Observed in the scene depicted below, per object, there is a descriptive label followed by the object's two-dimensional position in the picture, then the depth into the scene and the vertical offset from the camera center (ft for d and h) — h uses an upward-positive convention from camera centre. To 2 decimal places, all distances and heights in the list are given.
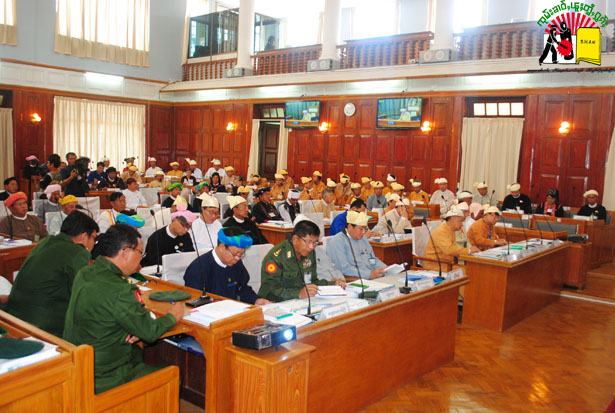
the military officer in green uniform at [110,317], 7.47 -2.43
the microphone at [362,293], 11.21 -2.90
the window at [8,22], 42.70 +10.41
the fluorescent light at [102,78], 49.47 +7.12
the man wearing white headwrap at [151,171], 48.44 -1.78
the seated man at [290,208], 26.99 -2.71
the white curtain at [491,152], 34.88 +1.01
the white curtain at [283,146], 46.96 +1.07
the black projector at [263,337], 7.69 -2.73
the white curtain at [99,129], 47.78 +2.04
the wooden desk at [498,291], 16.61 -4.16
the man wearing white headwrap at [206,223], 17.90 -2.48
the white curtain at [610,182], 31.19 -0.67
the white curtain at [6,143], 43.91 +0.26
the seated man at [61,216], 19.24 -2.56
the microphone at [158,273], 12.95 -3.07
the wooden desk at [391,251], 20.53 -3.78
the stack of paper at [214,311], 8.46 -2.66
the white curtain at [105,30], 46.96 +11.57
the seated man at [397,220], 23.66 -2.68
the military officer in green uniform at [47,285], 9.28 -2.49
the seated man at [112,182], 36.42 -2.22
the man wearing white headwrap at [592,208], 28.76 -2.14
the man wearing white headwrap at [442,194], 34.29 -2.22
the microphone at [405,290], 11.89 -2.95
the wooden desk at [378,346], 9.47 -3.98
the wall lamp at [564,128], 32.68 +2.63
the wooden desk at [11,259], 15.19 -3.36
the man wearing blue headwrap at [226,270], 10.93 -2.63
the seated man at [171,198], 25.51 -2.26
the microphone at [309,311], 9.59 -2.88
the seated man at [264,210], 25.20 -2.64
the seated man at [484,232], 20.53 -2.67
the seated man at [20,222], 18.13 -2.69
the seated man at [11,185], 23.68 -1.80
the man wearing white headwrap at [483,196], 33.12 -2.01
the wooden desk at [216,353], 8.18 -3.17
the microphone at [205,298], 9.53 -2.69
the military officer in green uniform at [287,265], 11.76 -2.51
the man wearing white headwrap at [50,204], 22.81 -2.47
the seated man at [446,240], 18.67 -2.80
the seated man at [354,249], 15.46 -2.75
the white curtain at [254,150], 48.39 +0.61
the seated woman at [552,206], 29.20 -2.18
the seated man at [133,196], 30.08 -2.68
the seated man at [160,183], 38.91 -2.32
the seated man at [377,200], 31.62 -2.38
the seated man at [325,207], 29.85 -2.82
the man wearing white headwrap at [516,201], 31.55 -2.07
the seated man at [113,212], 19.36 -2.39
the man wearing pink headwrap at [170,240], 15.34 -2.66
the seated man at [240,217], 18.84 -2.29
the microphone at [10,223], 17.42 -2.65
